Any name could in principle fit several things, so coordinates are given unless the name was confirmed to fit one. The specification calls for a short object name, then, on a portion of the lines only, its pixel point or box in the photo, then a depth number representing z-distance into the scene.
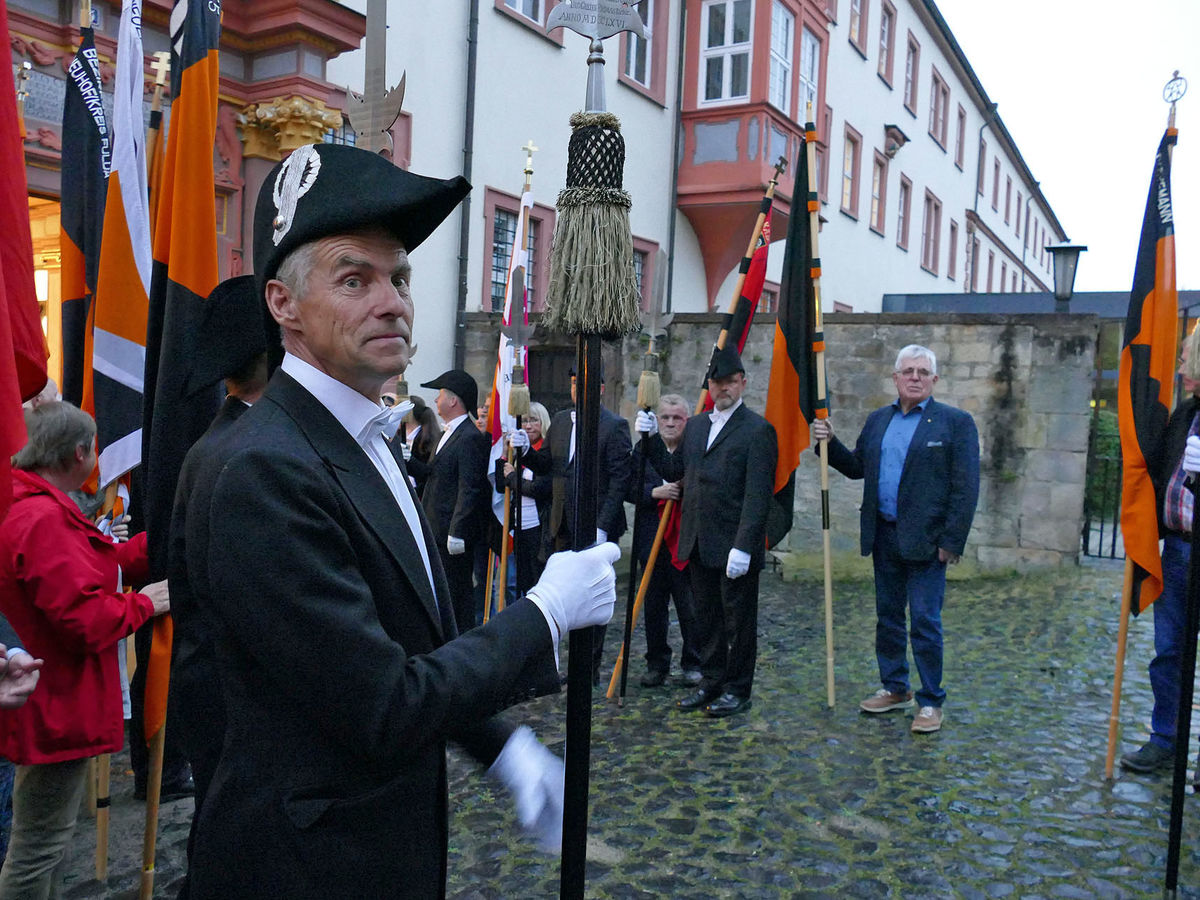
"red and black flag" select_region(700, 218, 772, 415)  5.86
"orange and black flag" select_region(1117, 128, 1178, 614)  4.41
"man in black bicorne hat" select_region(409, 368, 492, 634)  6.56
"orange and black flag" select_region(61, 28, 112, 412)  3.99
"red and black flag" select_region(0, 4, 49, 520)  1.64
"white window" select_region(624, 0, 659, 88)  14.73
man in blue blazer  5.21
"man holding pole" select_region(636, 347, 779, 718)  5.50
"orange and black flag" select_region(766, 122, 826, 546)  5.93
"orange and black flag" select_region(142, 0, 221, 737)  3.02
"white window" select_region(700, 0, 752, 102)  15.39
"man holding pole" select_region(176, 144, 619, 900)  1.32
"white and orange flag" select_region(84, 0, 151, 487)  3.56
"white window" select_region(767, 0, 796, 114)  16.11
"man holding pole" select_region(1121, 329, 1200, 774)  4.31
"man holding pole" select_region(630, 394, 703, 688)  6.11
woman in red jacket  2.60
